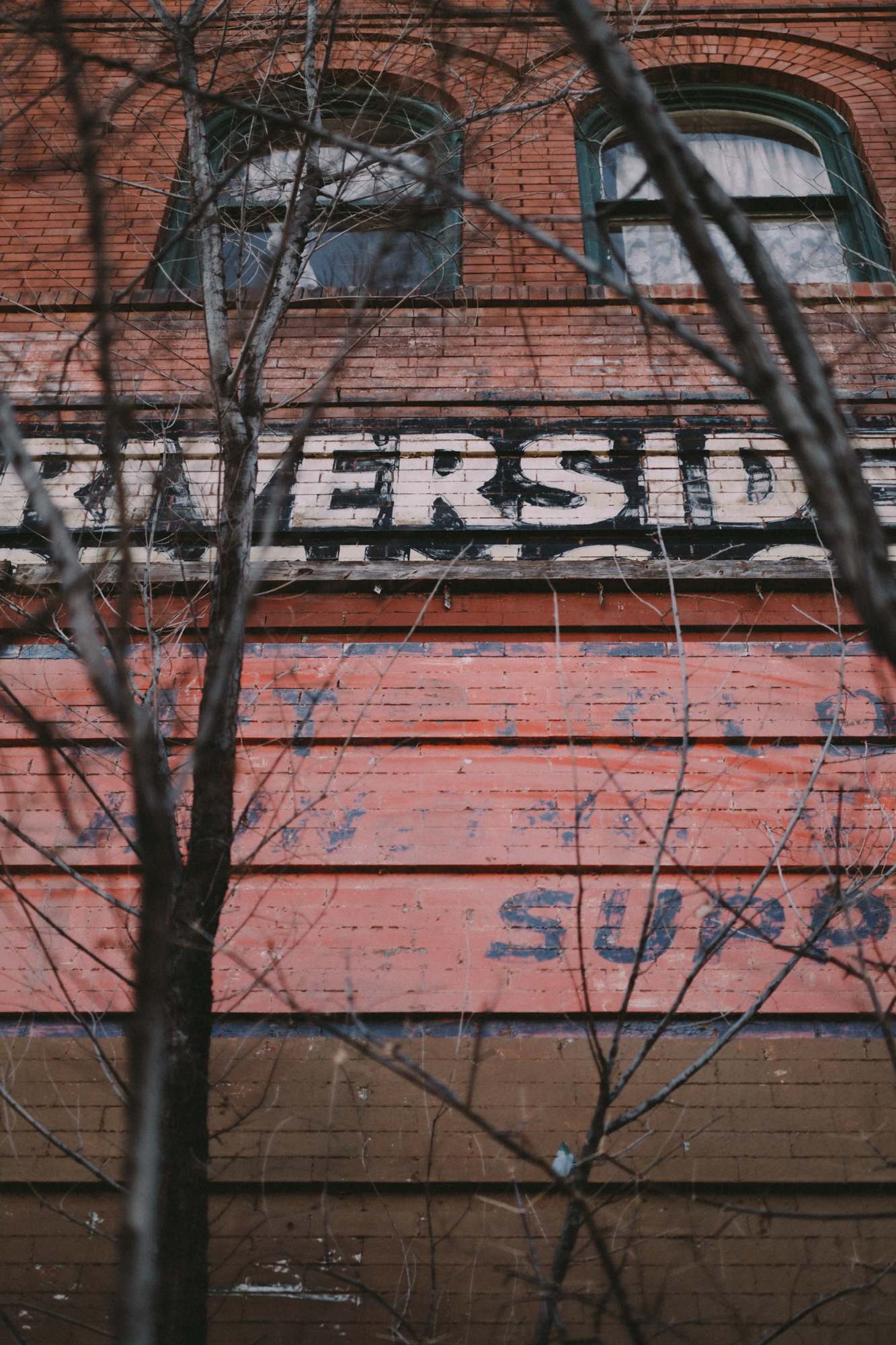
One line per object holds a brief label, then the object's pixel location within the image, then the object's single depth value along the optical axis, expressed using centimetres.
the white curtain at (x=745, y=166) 702
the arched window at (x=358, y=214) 490
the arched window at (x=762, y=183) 659
